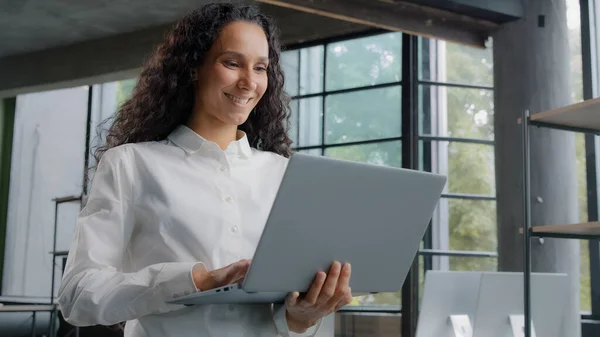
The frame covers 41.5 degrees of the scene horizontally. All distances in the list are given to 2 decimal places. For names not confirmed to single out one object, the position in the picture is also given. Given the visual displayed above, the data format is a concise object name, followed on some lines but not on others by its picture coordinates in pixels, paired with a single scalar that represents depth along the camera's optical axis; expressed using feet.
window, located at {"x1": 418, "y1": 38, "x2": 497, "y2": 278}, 18.29
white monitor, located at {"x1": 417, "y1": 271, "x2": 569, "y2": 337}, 9.70
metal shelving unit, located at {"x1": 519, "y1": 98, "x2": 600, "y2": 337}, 9.36
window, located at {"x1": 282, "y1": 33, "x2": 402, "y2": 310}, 18.95
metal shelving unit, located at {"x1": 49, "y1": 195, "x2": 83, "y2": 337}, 20.16
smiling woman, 4.05
